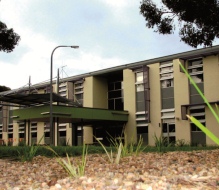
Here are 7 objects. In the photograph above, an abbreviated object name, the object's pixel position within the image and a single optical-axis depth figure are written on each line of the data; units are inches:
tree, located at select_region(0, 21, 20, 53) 653.9
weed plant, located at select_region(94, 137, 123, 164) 309.1
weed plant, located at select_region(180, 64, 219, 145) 90.8
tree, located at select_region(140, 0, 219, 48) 502.3
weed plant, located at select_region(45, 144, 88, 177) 224.4
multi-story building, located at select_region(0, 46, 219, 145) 1063.6
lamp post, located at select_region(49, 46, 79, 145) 901.0
